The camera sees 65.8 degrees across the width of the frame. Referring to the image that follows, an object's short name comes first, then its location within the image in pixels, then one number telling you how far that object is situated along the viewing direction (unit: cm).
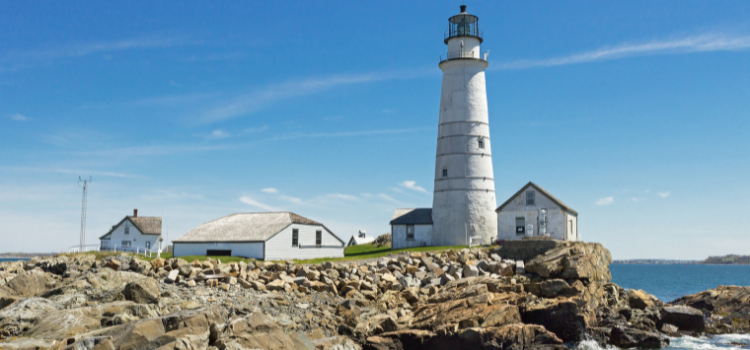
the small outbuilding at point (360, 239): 6744
